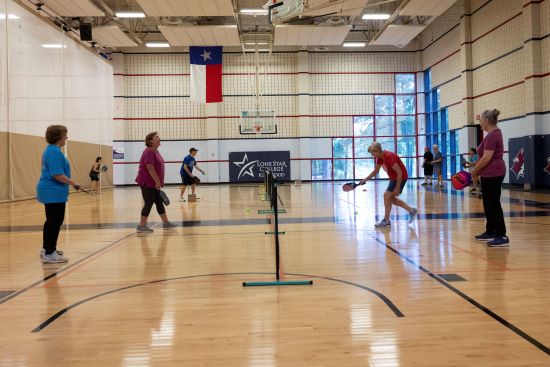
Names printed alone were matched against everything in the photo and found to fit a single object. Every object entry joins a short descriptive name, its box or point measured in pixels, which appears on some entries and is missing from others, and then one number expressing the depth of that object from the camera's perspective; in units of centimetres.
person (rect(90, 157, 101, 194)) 2273
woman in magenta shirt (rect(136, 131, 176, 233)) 867
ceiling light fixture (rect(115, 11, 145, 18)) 2197
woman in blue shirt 599
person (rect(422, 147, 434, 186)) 2270
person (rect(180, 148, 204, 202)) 1566
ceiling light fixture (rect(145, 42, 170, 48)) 2751
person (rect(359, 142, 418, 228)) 874
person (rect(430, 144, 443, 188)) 2136
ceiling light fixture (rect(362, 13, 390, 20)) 2306
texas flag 2761
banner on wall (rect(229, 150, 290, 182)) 3044
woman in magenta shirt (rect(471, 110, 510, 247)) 657
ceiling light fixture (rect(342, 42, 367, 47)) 2784
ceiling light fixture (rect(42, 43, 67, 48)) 2089
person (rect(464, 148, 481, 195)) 1556
